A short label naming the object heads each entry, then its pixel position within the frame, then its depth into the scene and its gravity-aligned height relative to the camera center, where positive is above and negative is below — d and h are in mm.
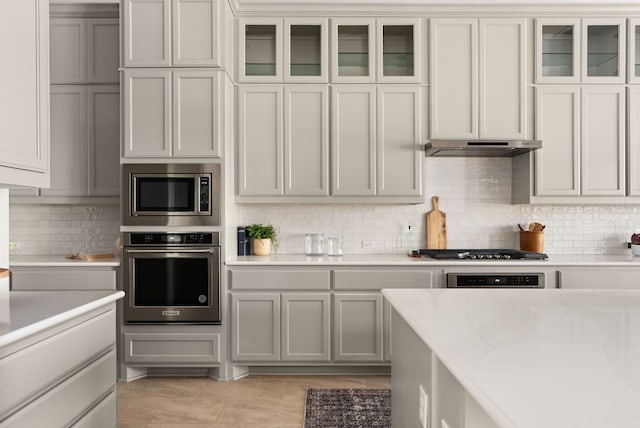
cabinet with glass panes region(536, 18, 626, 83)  4098 +1361
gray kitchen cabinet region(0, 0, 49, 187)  2018 +519
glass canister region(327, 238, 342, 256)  4273 -322
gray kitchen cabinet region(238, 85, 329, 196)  4094 +593
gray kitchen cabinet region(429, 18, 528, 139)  4109 +1119
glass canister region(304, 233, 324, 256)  4309 -300
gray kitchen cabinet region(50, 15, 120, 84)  4012 +1301
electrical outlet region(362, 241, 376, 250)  4465 -308
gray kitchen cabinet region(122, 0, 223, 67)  3695 +1352
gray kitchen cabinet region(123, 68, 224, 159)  3703 +743
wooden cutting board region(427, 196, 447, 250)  4414 -161
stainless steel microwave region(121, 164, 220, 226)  3699 +126
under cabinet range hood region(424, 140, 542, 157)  3885 +523
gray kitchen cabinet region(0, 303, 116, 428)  1616 -638
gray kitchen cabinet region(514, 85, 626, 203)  4094 +575
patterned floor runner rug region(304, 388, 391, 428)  3012 -1310
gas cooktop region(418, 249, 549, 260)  3899 -360
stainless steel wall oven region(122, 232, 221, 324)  3689 -505
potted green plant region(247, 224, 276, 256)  4223 -239
